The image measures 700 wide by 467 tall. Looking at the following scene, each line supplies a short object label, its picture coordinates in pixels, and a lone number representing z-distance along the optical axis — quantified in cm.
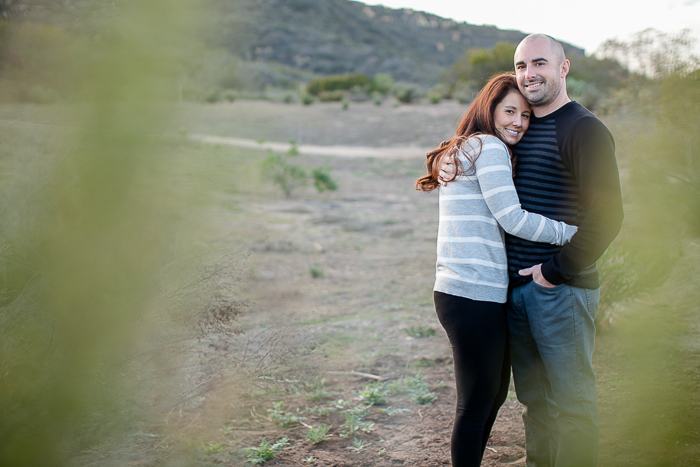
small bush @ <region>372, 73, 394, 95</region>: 3747
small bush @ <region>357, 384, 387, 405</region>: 334
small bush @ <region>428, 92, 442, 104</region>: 2839
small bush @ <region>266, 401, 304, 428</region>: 305
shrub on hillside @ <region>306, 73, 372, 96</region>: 4053
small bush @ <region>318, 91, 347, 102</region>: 3466
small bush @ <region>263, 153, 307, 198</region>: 1162
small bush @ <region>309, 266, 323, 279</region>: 625
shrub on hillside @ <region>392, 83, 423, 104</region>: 3166
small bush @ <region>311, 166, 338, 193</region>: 1141
